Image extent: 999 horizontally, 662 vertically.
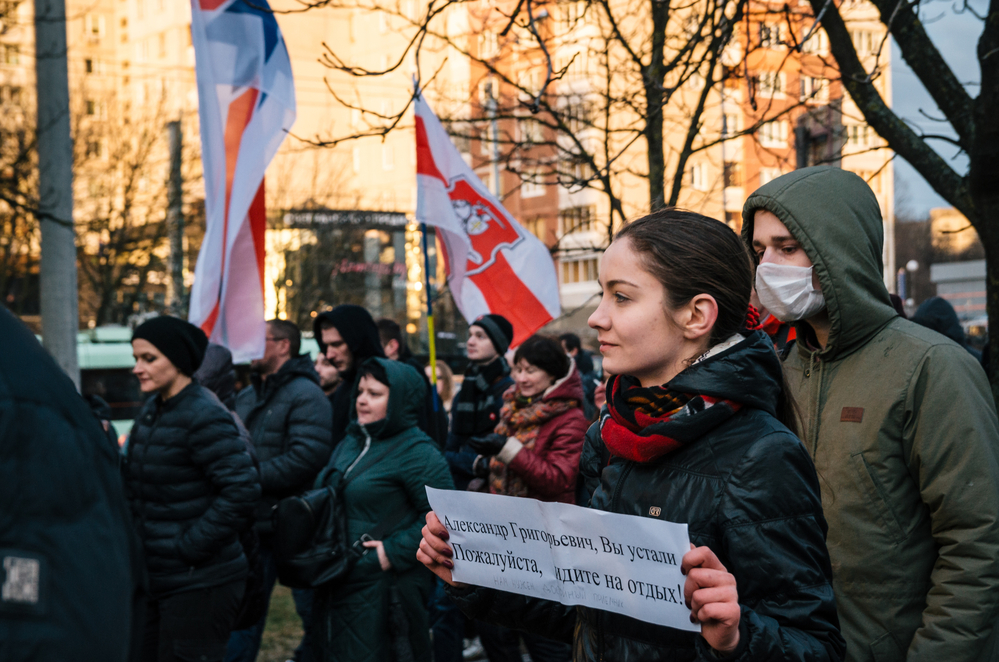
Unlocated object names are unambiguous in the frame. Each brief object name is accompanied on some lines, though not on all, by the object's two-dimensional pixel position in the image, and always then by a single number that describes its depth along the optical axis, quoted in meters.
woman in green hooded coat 4.44
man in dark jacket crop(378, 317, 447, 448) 6.86
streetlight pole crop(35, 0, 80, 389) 7.56
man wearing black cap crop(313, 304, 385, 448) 5.84
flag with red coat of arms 7.16
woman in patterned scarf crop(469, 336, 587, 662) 4.98
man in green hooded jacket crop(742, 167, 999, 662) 2.44
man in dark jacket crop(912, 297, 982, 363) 6.67
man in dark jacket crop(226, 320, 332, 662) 5.77
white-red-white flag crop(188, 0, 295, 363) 6.27
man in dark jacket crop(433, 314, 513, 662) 6.46
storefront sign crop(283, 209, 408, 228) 27.94
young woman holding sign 1.71
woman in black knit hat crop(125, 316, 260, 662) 4.51
